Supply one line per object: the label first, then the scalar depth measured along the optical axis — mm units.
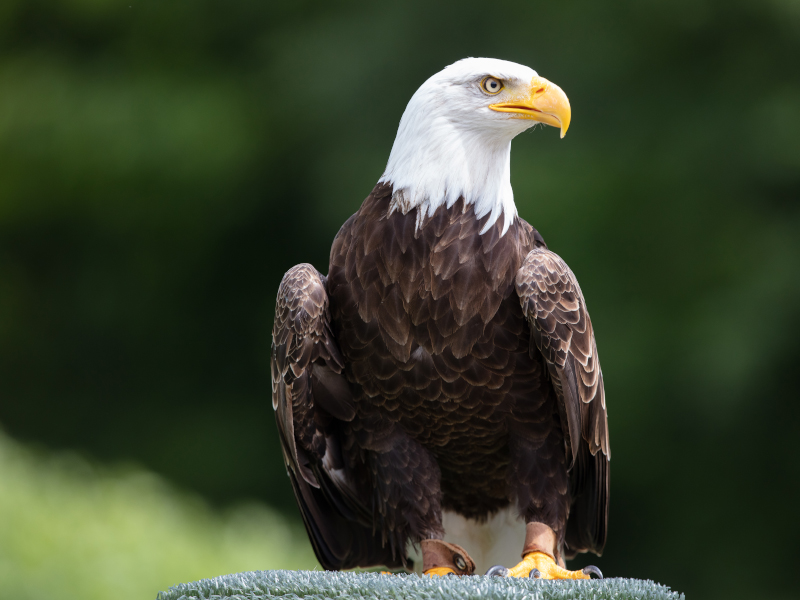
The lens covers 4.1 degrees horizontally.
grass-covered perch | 11502
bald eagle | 11740
